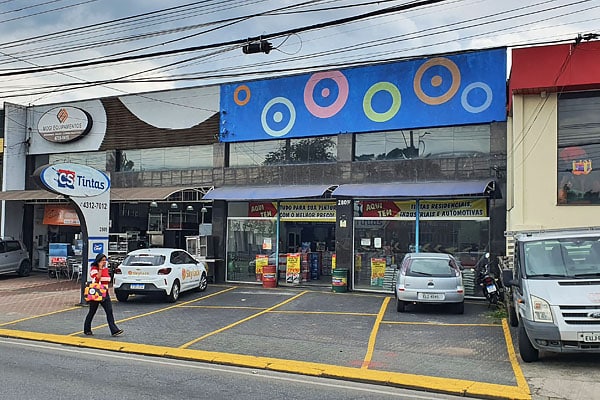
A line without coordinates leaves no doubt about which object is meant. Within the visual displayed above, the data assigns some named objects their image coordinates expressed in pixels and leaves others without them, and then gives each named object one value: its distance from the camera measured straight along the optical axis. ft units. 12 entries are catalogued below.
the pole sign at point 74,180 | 46.29
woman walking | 37.60
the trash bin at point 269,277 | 64.28
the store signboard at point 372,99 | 56.85
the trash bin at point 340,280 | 60.13
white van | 27.27
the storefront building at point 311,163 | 57.06
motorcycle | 47.78
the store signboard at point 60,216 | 81.35
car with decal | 51.90
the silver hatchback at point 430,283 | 44.65
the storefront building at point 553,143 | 46.11
